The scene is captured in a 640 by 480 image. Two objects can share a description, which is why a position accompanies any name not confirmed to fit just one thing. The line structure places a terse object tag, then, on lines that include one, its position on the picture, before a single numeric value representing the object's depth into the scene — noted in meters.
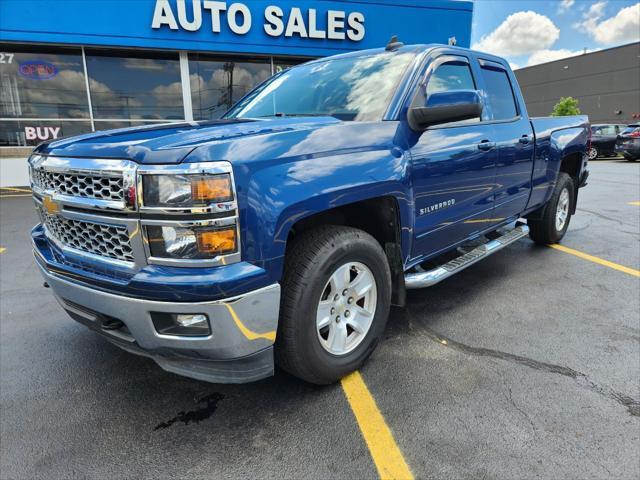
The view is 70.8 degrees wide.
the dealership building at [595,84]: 45.03
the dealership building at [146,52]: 11.72
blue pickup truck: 1.97
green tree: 46.84
